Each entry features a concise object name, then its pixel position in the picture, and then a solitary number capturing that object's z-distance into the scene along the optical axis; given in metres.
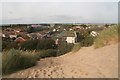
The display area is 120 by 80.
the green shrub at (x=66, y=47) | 9.02
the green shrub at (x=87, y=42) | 7.41
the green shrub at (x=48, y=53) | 7.10
